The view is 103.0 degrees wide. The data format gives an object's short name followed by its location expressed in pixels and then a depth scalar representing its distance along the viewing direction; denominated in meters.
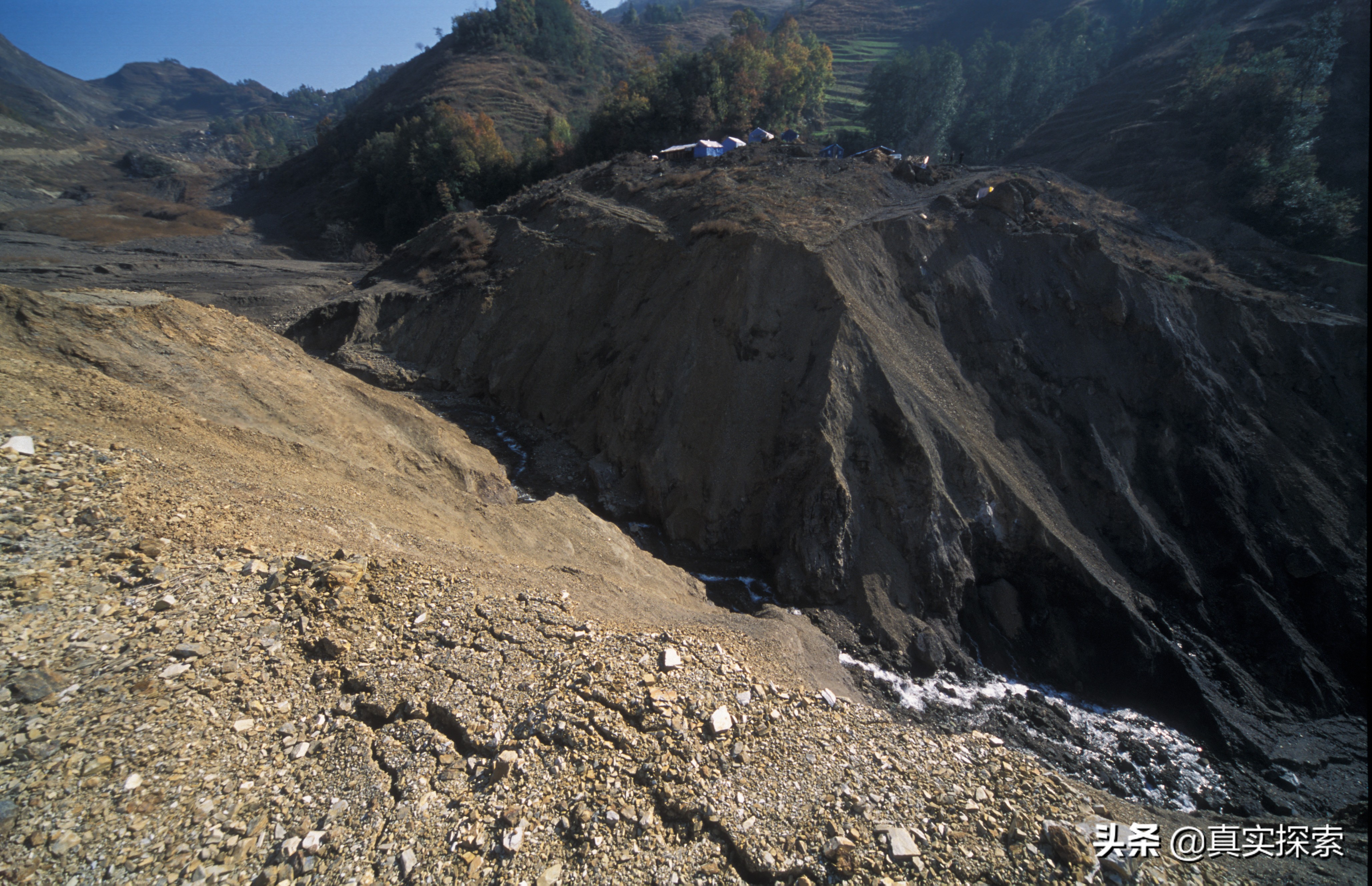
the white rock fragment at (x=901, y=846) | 6.58
